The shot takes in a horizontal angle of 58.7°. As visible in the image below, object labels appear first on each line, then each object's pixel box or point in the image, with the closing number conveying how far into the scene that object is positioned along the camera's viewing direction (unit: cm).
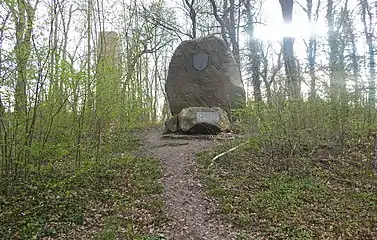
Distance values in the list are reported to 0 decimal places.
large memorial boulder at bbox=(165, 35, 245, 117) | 1037
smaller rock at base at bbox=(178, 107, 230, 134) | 917
